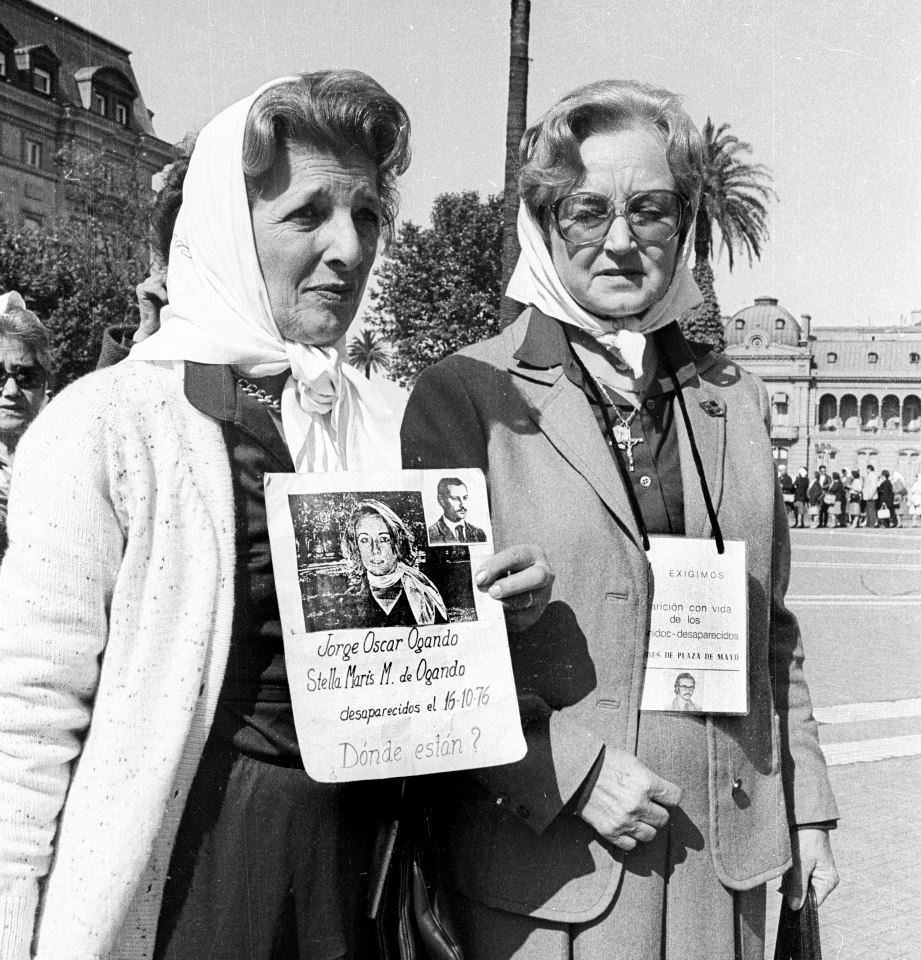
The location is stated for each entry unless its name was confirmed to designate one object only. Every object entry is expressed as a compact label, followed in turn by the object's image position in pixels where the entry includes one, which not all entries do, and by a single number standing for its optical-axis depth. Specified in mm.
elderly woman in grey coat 1988
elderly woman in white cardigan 1575
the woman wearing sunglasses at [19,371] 3883
